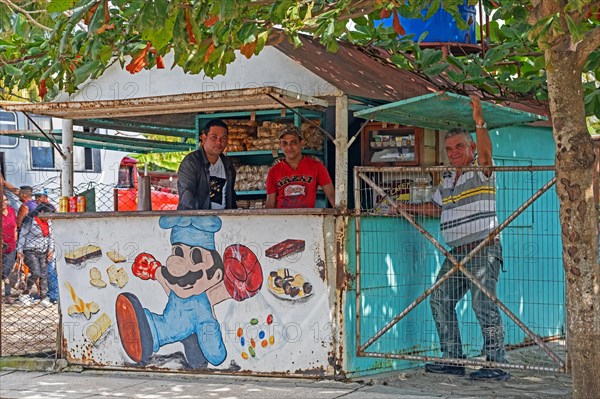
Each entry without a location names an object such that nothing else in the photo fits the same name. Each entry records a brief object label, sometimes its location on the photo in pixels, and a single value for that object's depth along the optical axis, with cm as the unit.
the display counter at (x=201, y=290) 877
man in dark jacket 971
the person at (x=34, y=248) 1582
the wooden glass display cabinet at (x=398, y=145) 1066
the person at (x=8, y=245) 1565
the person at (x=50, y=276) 1480
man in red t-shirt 962
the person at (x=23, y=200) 1619
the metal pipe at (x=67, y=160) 1059
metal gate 874
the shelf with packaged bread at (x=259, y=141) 1117
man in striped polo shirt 870
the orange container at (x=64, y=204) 1015
